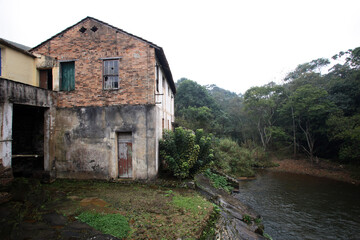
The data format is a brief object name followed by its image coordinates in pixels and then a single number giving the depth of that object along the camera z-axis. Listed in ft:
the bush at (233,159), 50.75
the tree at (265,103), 76.09
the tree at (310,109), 60.03
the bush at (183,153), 26.73
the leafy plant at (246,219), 23.50
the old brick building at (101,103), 26.27
